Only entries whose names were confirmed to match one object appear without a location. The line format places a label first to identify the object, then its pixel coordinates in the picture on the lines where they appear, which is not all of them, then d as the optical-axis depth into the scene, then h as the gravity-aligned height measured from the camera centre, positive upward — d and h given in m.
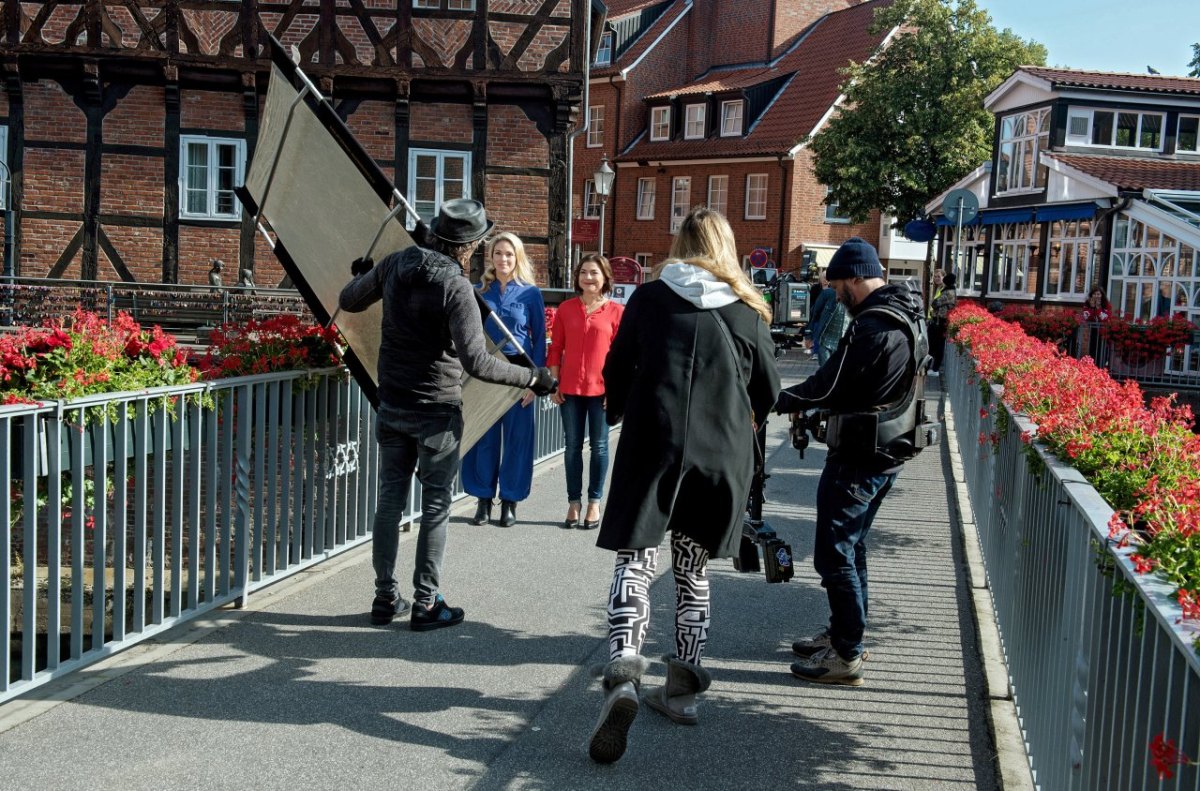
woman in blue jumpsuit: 7.93 -0.91
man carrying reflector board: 5.38 -0.44
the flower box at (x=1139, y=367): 20.52 -1.03
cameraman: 5.04 -0.49
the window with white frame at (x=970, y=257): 40.28 +1.33
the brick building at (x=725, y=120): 47.16 +6.62
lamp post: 29.94 +2.47
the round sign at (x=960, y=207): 18.75 +1.35
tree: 40.03 +5.95
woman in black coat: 4.43 -0.48
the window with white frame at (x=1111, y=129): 33.78 +4.72
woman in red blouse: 8.48 -0.59
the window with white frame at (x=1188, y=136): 33.34 +4.56
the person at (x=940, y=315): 23.95 -0.38
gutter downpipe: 22.79 +2.79
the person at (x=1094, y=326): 21.22 -0.41
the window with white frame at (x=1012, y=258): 36.59 +1.24
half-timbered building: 22.44 +2.86
